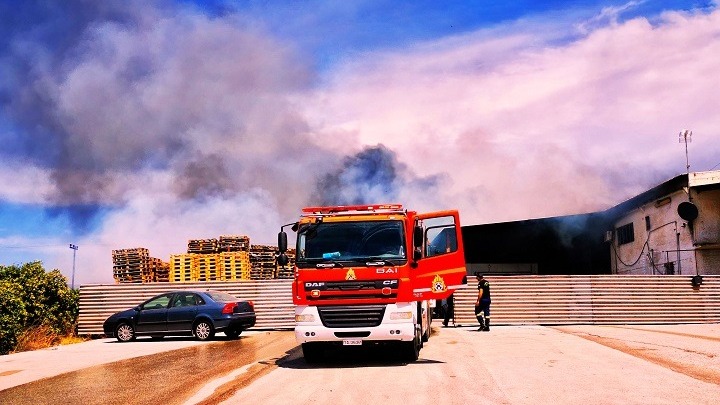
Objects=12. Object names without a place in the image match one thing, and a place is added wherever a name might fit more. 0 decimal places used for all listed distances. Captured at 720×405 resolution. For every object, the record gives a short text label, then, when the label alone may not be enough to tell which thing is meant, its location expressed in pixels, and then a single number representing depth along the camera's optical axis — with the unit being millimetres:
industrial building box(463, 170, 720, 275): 26000
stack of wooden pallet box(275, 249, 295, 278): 25081
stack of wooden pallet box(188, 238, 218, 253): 26250
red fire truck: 11953
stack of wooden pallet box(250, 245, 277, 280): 26781
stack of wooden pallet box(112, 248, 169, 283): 26344
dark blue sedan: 19078
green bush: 17172
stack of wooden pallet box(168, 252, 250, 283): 25609
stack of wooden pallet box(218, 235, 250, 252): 26188
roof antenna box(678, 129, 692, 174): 29964
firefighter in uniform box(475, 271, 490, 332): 20359
